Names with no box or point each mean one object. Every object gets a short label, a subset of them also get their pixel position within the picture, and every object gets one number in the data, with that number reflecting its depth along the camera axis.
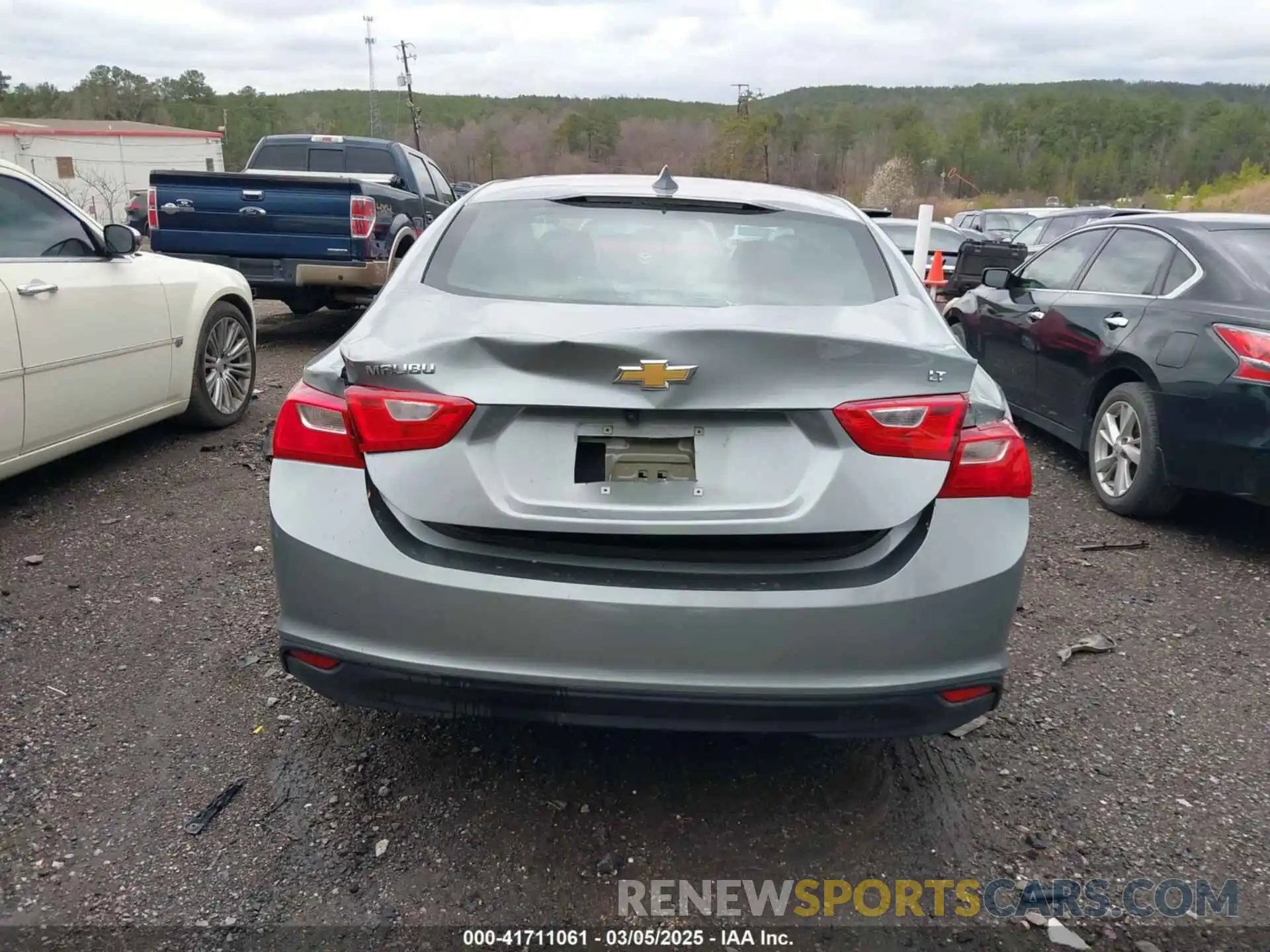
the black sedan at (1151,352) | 4.59
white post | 12.20
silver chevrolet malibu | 2.26
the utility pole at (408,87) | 58.31
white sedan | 4.54
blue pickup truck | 9.18
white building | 61.62
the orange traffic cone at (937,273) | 13.94
